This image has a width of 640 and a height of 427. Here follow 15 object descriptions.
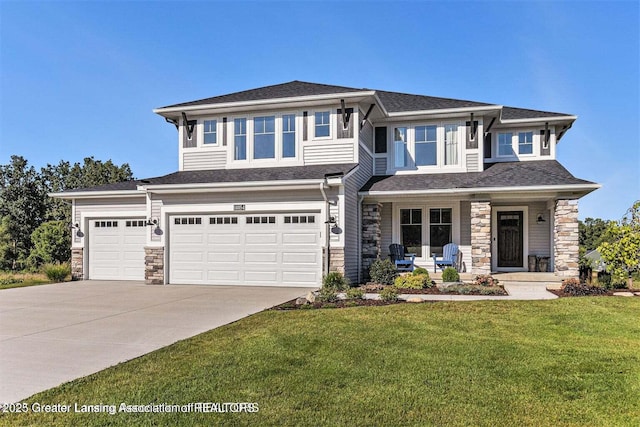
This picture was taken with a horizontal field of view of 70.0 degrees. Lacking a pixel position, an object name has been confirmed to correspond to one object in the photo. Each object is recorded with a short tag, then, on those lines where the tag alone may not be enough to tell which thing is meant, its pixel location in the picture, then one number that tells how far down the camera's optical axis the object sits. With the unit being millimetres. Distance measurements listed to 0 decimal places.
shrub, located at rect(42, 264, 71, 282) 15406
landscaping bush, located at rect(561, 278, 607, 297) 10289
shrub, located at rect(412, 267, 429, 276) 12395
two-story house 12961
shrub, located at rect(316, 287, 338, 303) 9461
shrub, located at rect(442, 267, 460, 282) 12398
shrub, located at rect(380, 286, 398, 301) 9547
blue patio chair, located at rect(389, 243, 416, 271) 14195
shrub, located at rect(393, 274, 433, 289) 11336
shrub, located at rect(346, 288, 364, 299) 9789
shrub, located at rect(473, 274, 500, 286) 11383
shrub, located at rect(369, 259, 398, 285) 12664
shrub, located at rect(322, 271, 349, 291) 11273
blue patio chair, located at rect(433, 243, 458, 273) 14227
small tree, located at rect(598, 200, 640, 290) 11273
